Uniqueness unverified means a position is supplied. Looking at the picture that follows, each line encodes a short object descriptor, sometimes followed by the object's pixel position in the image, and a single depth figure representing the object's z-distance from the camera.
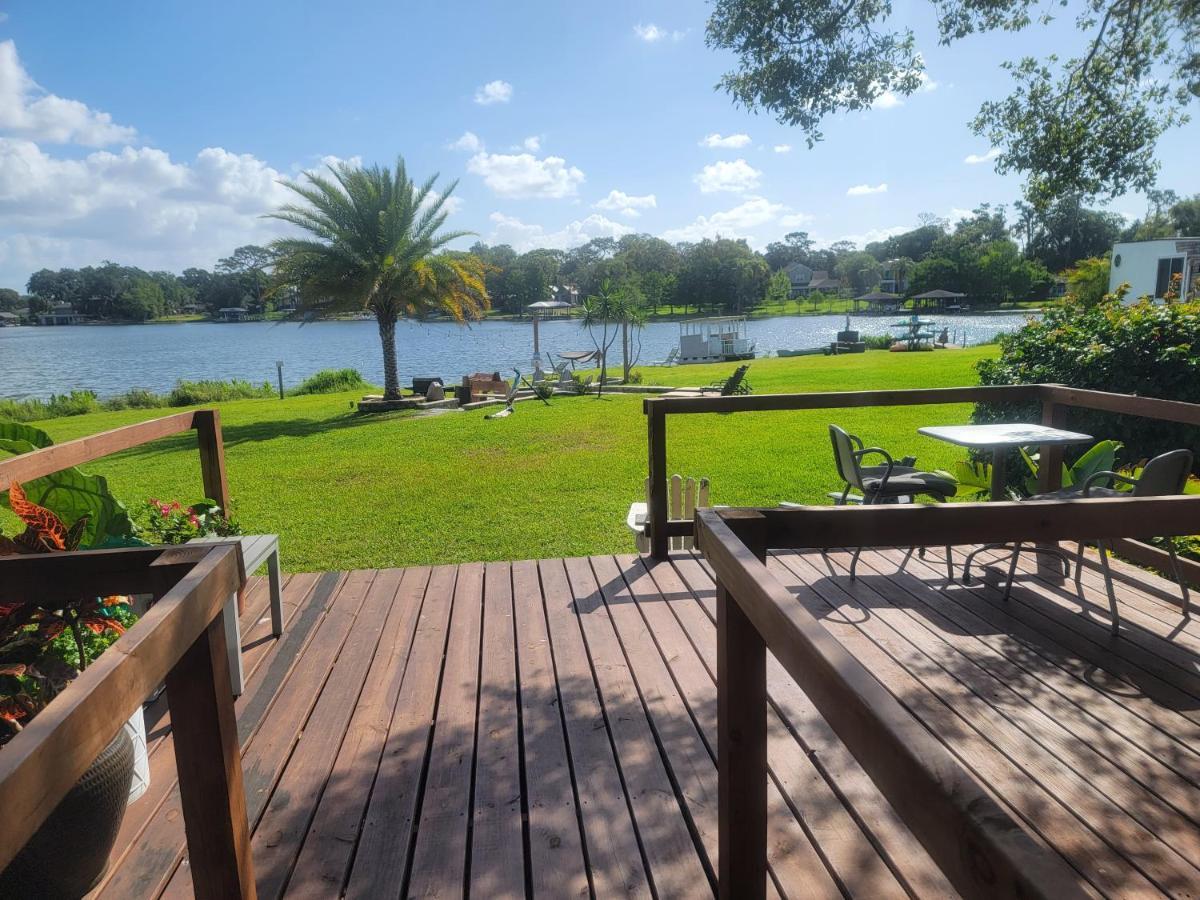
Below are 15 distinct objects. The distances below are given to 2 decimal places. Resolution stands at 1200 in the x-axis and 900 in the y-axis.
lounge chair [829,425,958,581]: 4.09
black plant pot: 1.74
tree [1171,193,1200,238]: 62.31
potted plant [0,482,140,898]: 1.75
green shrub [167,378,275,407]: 20.98
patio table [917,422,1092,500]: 3.78
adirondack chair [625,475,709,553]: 4.78
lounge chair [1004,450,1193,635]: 3.04
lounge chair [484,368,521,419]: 14.34
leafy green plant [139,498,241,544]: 3.11
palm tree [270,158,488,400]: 17.59
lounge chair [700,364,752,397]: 15.09
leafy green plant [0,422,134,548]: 2.71
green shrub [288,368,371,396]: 24.06
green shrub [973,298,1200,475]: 5.52
